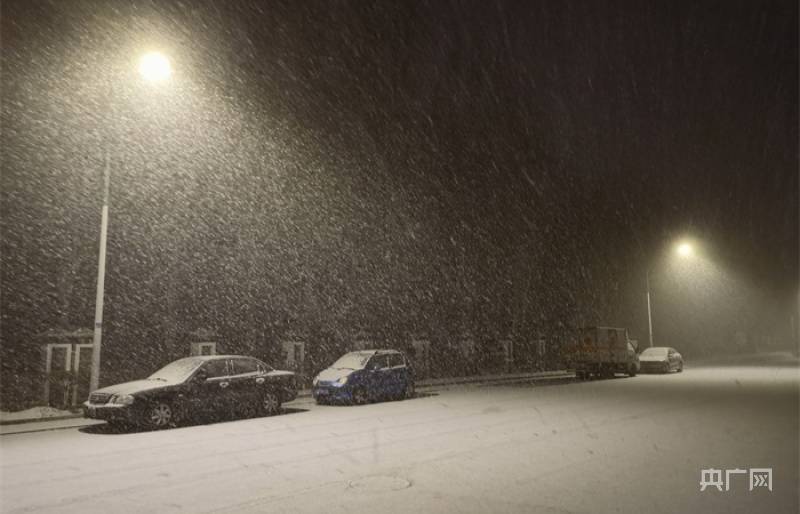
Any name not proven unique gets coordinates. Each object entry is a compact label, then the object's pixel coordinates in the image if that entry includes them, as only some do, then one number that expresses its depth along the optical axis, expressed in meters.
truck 29.98
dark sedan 12.90
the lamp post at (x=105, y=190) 14.91
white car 33.94
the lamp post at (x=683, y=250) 43.06
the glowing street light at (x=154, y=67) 14.89
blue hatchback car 17.77
